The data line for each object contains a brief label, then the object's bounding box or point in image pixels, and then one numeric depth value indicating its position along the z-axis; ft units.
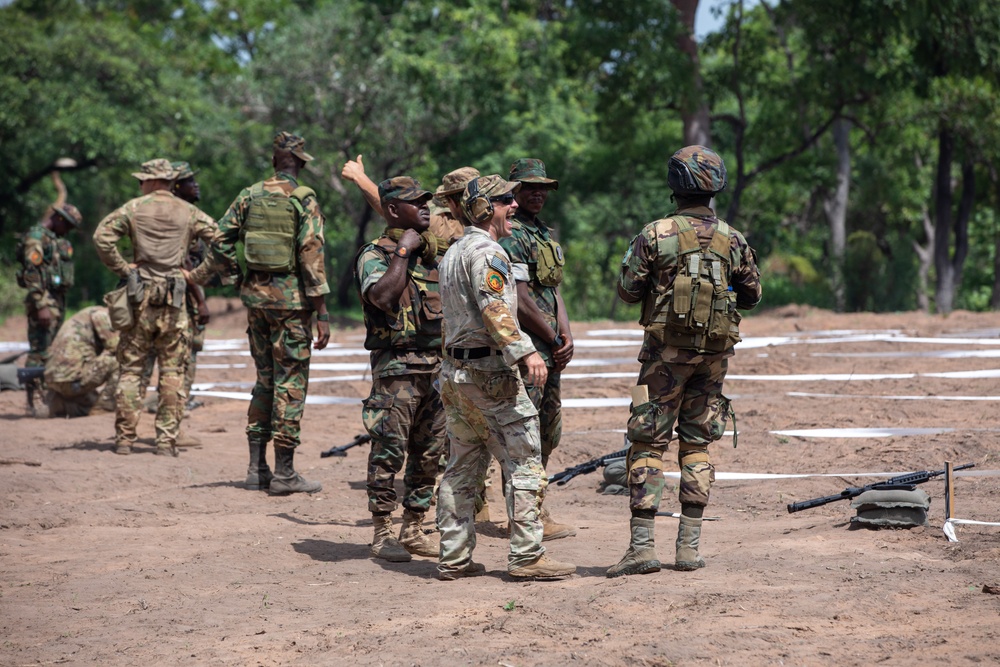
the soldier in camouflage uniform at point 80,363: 75.92
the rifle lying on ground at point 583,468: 54.80
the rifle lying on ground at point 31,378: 80.01
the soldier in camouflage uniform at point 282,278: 52.85
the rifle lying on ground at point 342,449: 61.57
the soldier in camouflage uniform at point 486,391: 35.96
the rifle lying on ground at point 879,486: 44.29
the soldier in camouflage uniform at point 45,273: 88.12
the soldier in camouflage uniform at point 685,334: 37.32
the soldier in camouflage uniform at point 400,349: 42.06
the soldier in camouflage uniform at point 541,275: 42.88
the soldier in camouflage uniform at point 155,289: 63.16
